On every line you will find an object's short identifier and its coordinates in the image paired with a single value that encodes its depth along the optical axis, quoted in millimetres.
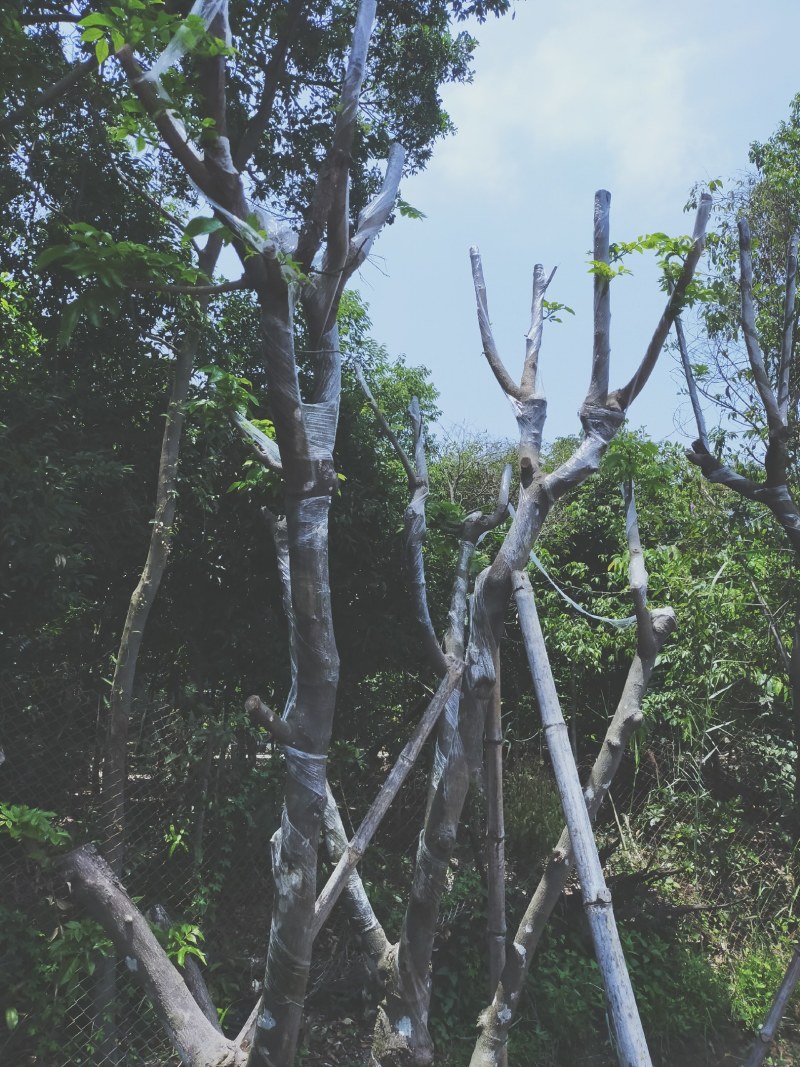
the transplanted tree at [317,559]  1728
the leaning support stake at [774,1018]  2729
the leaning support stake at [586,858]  1635
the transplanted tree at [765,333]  2805
